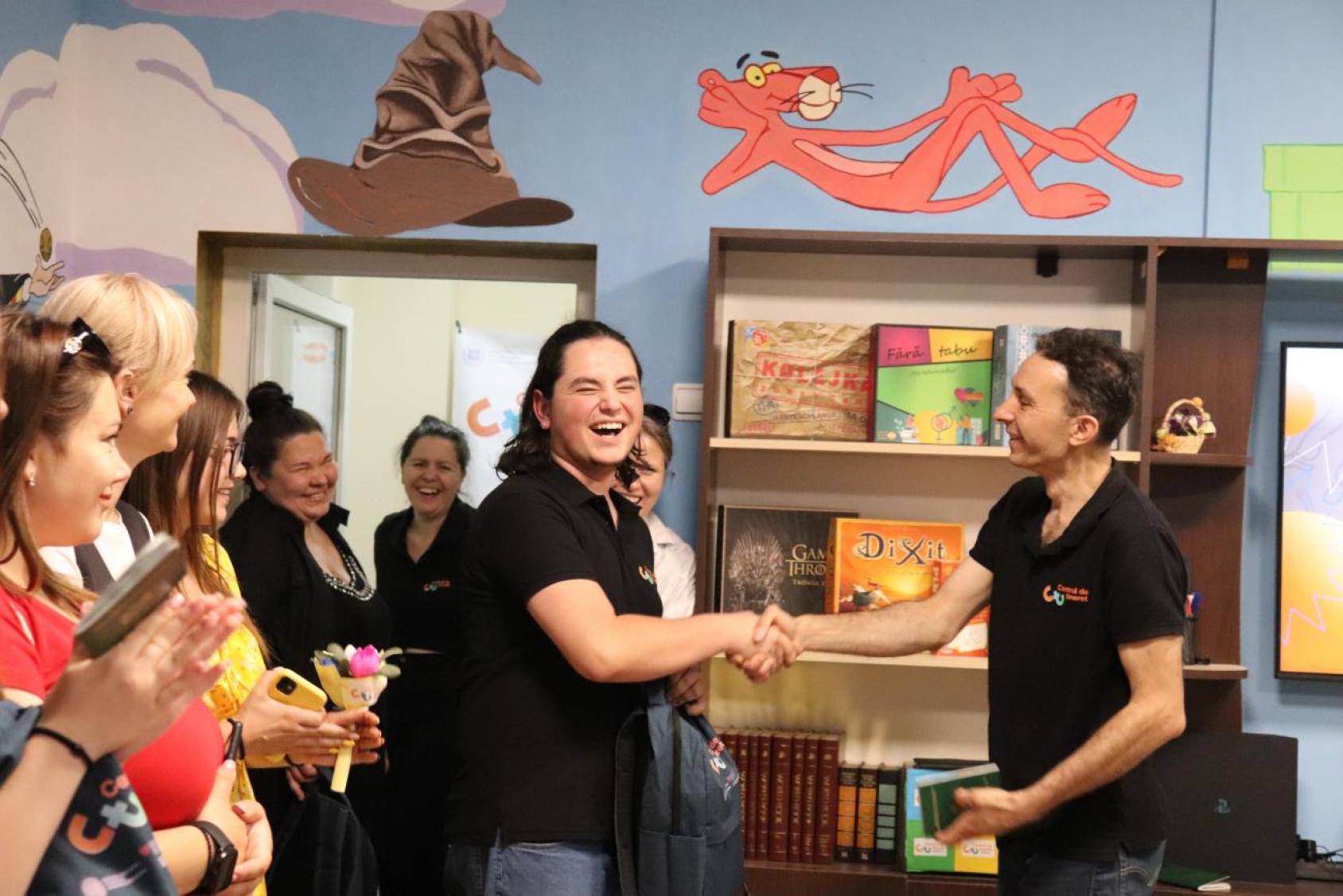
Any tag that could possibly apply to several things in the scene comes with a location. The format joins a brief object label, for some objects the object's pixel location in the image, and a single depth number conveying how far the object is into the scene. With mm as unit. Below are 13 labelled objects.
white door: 4012
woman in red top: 1273
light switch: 3721
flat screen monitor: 3602
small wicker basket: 3453
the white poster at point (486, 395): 4129
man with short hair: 2111
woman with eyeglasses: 1854
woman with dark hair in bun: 3049
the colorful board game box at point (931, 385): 3484
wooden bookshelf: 3574
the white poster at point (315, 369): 4191
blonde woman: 1708
